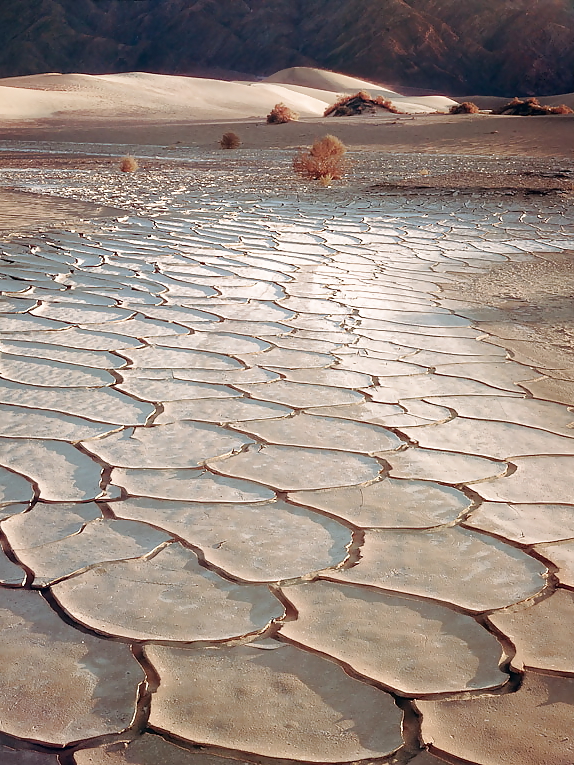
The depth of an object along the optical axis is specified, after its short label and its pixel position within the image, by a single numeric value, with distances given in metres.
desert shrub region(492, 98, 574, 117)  35.56
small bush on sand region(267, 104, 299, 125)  36.62
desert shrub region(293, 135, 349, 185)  14.27
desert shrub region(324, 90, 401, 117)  43.47
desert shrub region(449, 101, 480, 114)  42.61
